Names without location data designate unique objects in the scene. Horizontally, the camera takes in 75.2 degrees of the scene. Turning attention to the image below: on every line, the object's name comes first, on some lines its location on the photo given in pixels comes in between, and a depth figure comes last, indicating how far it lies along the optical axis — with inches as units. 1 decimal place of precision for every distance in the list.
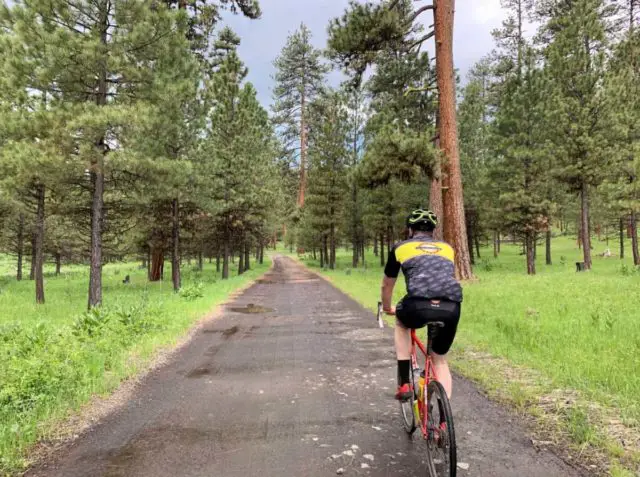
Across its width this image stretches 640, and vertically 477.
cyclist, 127.1
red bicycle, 116.4
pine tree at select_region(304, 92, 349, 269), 1237.7
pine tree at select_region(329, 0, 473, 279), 548.4
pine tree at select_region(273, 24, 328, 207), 1788.9
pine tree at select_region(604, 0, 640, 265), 787.5
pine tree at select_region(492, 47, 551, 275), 859.4
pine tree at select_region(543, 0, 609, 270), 824.3
